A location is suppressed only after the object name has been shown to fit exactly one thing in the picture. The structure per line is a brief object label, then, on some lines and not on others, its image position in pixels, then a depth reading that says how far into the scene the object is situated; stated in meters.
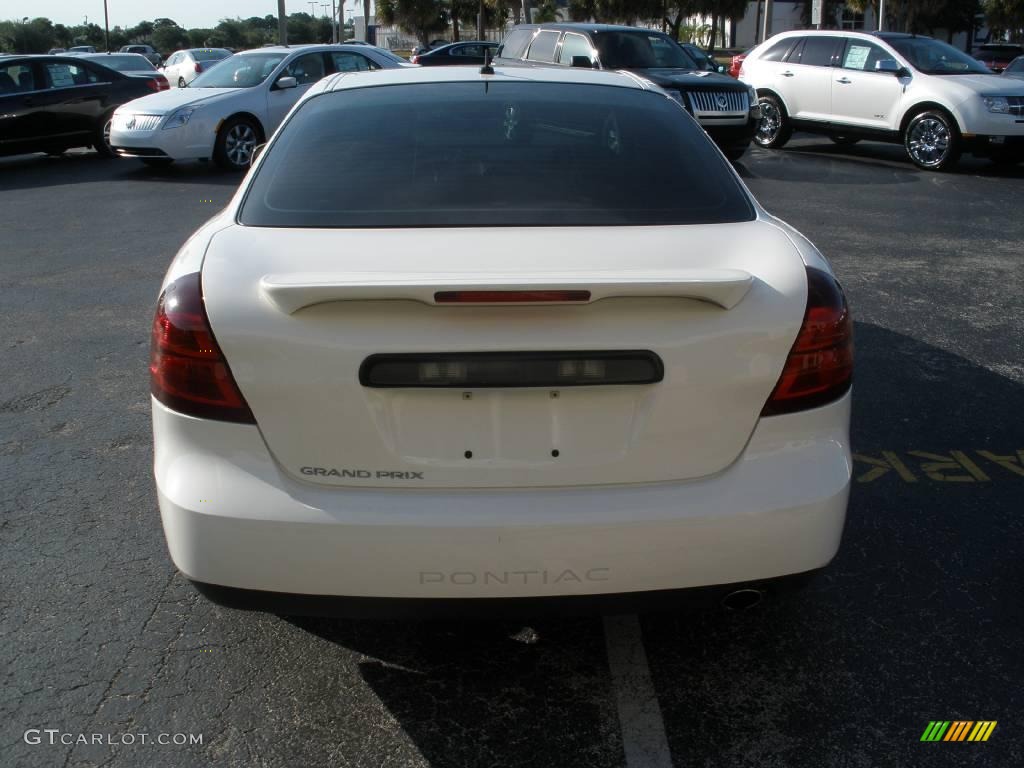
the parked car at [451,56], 29.78
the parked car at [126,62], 23.58
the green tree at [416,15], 78.06
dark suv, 14.05
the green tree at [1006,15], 49.98
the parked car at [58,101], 15.12
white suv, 13.61
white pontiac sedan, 2.56
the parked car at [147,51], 50.16
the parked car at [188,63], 29.58
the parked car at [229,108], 13.64
